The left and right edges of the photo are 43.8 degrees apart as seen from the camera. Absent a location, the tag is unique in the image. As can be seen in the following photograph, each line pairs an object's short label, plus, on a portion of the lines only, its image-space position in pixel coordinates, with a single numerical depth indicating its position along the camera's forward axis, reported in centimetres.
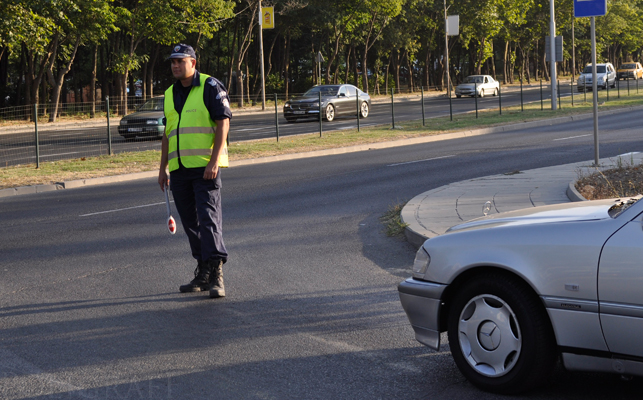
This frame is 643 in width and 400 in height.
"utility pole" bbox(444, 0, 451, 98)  4822
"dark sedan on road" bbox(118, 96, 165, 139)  2481
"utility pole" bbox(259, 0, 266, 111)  4106
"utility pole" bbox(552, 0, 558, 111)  3151
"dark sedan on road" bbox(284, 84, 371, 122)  3278
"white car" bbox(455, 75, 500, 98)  5572
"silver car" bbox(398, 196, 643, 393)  377
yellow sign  4066
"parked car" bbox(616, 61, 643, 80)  7862
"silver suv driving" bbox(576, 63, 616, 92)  5475
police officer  638
